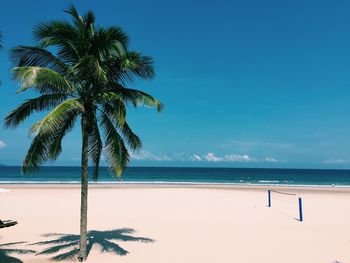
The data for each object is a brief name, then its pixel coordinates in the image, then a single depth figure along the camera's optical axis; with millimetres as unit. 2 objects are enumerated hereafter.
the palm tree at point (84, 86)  8688
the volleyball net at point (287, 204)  19127
